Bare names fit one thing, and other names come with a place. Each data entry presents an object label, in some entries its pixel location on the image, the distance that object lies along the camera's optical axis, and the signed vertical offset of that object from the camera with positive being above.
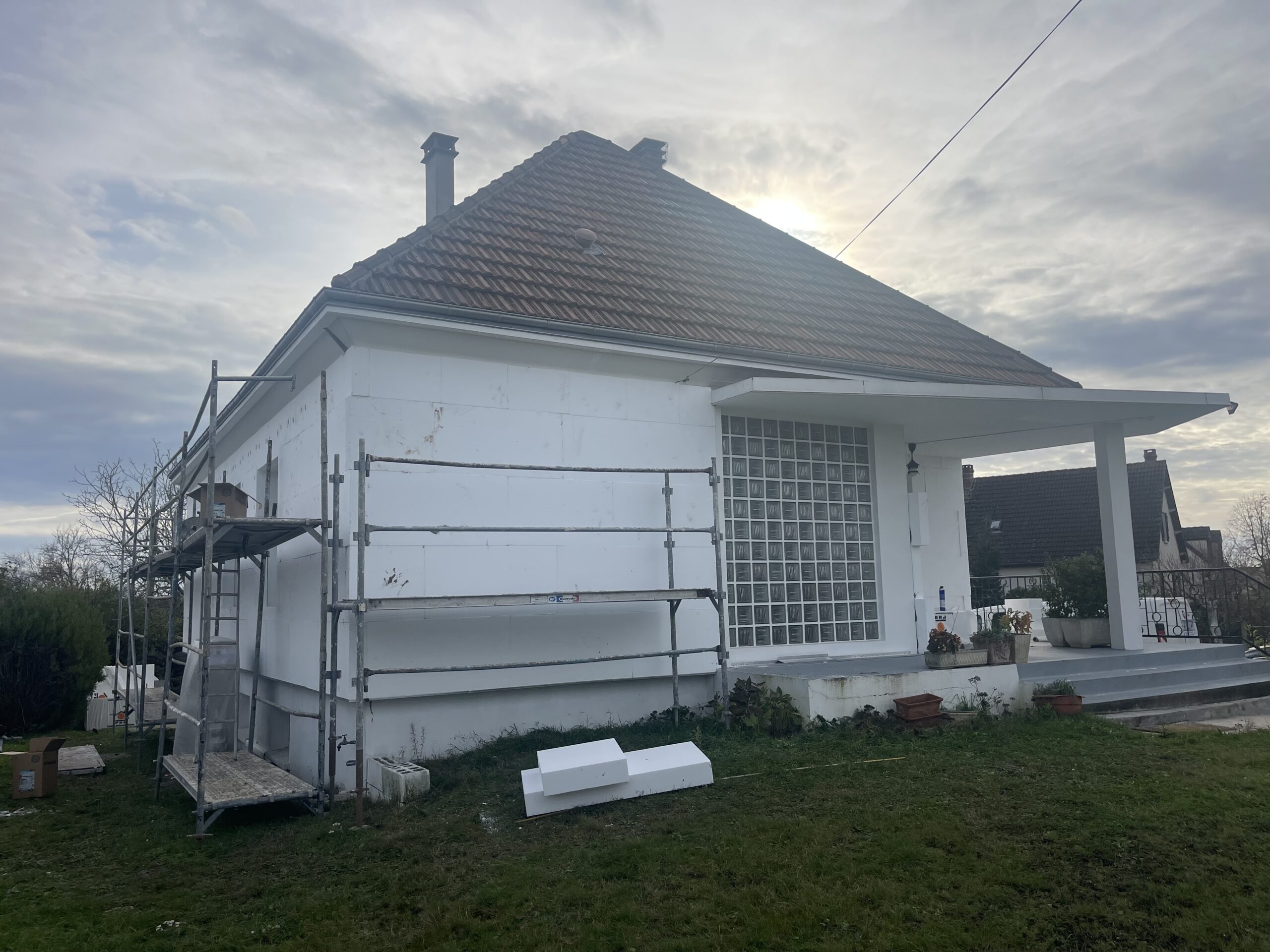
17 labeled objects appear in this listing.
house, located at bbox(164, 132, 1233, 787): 8.18 +1.52
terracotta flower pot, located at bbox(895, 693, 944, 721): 8.44 -1.22
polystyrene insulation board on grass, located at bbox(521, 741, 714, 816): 6.41 -1.43
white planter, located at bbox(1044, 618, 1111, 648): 12.01 -0.80
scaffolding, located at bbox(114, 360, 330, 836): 7.16 -0.44
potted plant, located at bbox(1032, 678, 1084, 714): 9.03 -1.26
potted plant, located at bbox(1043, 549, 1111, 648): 12.06 -0.43
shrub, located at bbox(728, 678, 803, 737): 8.41 -1.22
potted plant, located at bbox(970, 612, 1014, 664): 9.49 -0.71
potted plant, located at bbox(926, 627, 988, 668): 9.18 -0.78
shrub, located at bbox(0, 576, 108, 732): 14.86 -0.88
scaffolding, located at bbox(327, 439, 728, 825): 7.19 -0.05
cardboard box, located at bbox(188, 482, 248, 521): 10.31 +1.20
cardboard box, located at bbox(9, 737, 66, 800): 8.98 -1.62
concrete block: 7.02 -1.48
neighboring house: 31.06 +2.14
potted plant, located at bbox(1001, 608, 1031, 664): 9.95 -0.70
